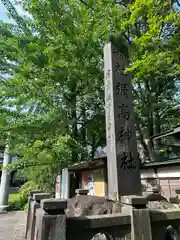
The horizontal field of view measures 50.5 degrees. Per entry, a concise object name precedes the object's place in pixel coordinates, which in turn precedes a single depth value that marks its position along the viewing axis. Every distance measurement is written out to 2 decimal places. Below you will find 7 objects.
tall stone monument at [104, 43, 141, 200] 4.58
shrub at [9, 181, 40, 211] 14.96
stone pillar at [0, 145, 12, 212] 14.12
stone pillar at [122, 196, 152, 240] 2.79
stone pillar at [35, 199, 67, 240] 2.43
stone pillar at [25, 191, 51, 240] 4.28
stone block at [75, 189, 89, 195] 6.19
